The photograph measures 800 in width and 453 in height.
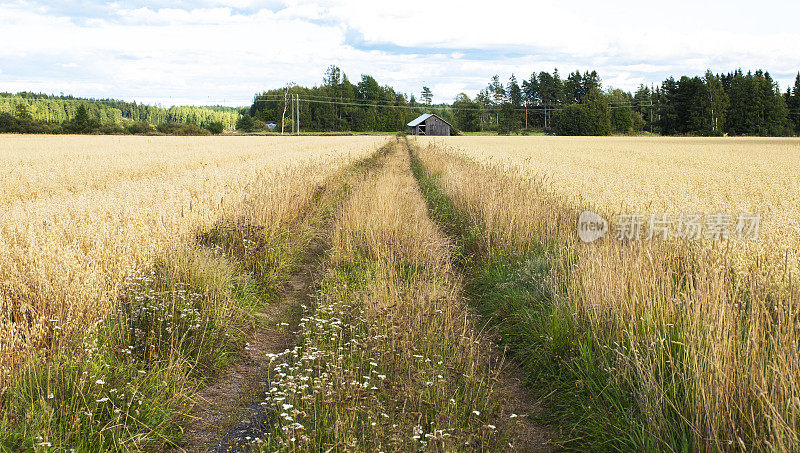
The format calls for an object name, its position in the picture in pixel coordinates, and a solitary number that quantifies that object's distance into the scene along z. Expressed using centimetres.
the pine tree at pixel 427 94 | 16725
